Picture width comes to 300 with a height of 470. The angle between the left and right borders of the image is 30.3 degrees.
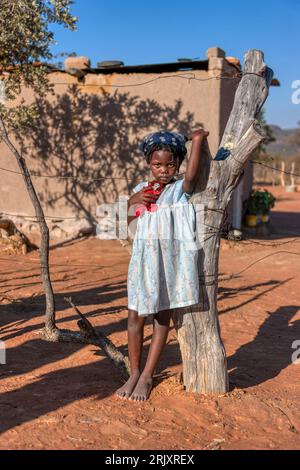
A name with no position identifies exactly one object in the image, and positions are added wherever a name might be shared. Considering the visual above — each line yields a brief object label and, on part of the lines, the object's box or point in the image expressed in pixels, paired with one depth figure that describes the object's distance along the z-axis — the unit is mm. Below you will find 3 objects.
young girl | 3141
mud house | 9867
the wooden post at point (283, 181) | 28453
